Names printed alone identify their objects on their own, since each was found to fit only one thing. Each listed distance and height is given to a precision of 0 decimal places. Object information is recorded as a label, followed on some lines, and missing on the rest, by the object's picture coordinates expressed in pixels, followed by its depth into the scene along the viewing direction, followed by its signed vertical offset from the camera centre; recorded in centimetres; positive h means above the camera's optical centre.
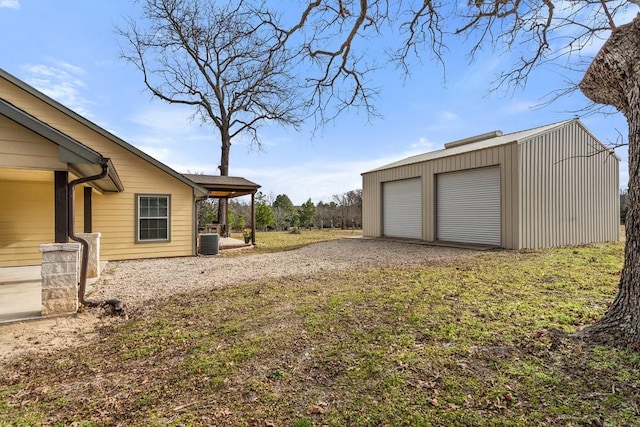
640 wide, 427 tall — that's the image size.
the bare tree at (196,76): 1411 +789
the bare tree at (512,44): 300 +263
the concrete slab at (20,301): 450 -129
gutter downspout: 495 -40
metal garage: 1049 +90
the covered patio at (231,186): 1226 +122
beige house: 862 +50
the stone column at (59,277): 448 -81
